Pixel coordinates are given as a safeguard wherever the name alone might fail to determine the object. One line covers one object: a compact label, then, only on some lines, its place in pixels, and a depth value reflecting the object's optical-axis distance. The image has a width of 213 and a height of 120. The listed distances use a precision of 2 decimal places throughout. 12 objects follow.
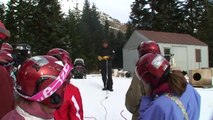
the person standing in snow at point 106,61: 8.67
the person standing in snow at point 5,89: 2.21
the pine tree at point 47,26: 24.49
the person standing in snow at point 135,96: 3.04
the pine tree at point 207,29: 33.46
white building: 23.44
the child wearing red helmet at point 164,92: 2.08
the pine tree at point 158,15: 33.32
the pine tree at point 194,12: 35.41
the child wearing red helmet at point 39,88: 1.61
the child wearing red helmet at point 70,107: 2.94
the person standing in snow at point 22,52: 4.22
